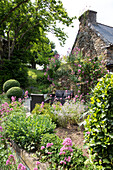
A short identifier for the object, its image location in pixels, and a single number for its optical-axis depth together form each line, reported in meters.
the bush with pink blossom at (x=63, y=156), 1.66
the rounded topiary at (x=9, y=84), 9.55
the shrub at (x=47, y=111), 3.58
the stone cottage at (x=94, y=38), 7.46
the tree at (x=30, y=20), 11.90
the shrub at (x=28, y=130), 2.35
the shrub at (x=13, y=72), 12.06
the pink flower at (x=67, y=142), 1.73
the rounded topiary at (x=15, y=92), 8.13
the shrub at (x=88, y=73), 4.87
